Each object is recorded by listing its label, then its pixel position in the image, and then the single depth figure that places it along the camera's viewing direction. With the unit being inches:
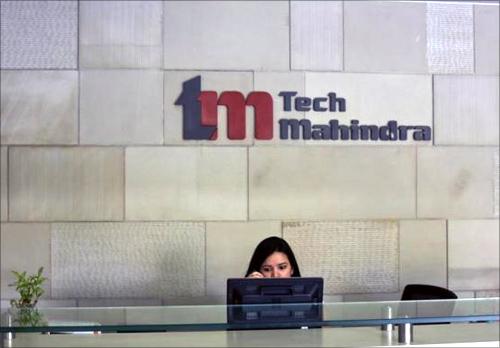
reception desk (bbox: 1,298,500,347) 83.1
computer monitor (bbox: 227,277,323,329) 91.7
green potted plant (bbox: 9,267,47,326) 152.6
